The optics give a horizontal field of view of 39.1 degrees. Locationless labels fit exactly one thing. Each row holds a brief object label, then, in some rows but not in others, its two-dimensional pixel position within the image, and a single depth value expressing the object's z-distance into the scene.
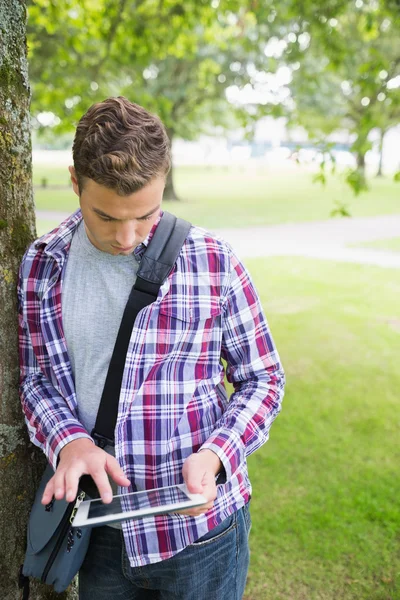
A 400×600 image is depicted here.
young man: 1.45
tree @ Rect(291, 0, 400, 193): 5.14
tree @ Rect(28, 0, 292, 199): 6.00
